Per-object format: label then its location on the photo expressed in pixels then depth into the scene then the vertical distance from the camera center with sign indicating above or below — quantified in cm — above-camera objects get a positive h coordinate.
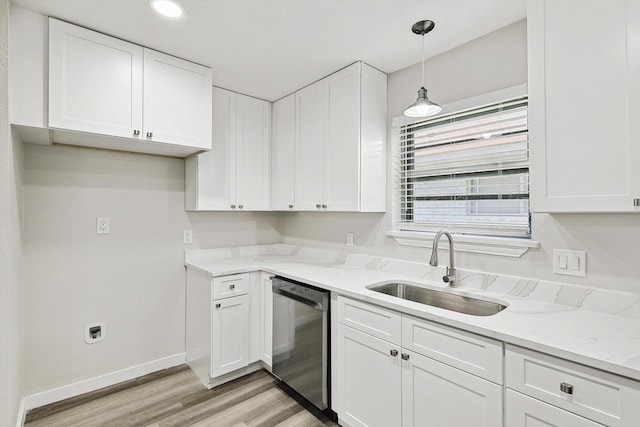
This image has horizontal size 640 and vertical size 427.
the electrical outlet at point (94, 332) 228 -89
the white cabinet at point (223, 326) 233 -88
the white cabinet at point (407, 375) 128 -78
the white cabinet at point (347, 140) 225 +58
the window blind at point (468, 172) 182 +29
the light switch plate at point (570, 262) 153 -24
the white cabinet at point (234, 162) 264 +48
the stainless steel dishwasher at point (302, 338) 199 -87
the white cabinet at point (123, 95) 175 +77
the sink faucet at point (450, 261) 178 -27
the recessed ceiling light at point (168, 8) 162 +112
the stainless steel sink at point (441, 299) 174 -52
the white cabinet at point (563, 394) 97 -61
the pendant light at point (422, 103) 168 +61
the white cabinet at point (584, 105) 116 +45
